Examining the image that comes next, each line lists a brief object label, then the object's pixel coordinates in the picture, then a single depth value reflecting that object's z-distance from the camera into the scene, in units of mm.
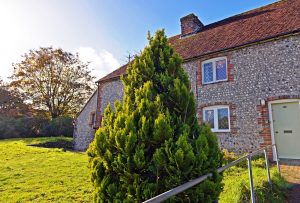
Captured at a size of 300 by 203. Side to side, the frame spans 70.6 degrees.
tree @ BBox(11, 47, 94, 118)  29219
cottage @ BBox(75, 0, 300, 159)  9469
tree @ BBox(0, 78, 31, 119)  29484
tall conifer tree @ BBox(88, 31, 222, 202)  2637
